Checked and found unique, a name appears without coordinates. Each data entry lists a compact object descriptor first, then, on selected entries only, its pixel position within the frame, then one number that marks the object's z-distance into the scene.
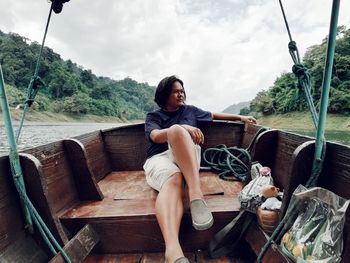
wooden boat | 1.21
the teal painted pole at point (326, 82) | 1.01
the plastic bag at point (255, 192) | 1.47
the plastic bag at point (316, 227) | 0.97
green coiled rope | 2.34
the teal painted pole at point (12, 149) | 1.16
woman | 1.37
